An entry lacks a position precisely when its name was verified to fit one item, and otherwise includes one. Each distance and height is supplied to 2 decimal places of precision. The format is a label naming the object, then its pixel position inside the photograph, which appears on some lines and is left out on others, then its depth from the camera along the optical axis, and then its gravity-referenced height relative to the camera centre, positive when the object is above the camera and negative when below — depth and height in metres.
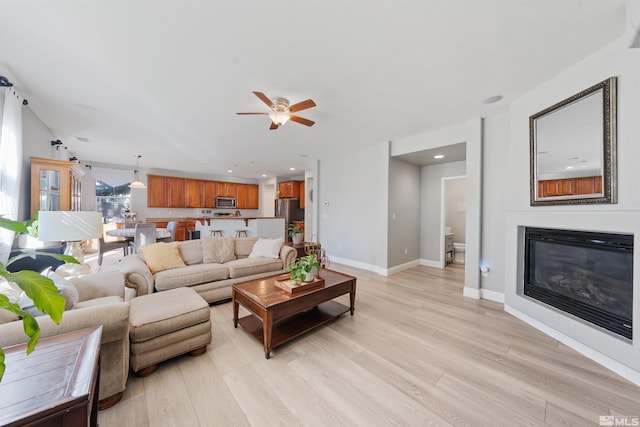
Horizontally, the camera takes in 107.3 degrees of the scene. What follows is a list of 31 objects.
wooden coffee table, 2.07 -0.90
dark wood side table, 0.76 -0.64
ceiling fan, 2.60 +1.18
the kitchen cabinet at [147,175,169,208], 7.45 +0.63
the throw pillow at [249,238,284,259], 3.81 -0.59
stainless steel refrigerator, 8.02 +0.09
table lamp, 1.99 -0.16
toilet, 5.71 -0.95
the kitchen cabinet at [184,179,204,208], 8.12 +0.66
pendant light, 7.25 +1.12
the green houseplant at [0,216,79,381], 0.65 -0.25
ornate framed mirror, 2.01 +0.65
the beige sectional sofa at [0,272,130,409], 1.20 -0.68
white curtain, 2.50 +0.57
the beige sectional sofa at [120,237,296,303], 2.74 -0.73
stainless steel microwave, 8.71 +0.37
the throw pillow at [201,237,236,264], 3.53 -0.58
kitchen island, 5.43 -0.33
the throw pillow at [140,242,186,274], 2.98 -0.59
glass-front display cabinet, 3.20 +0.38
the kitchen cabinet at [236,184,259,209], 9.36 +0.65
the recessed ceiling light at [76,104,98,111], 3.11 +1.40
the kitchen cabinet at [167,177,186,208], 7.80 +0.67
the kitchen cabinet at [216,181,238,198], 8.83 +0.90
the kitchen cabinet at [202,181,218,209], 8.48 +0.66
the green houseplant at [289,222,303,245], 5.34 -0.55
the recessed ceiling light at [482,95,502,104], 2.80 +1.40
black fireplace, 1.94 -0.57
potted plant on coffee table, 2.46 -0.60
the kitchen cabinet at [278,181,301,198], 8.33 +0.85
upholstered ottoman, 1.74 -0.92
